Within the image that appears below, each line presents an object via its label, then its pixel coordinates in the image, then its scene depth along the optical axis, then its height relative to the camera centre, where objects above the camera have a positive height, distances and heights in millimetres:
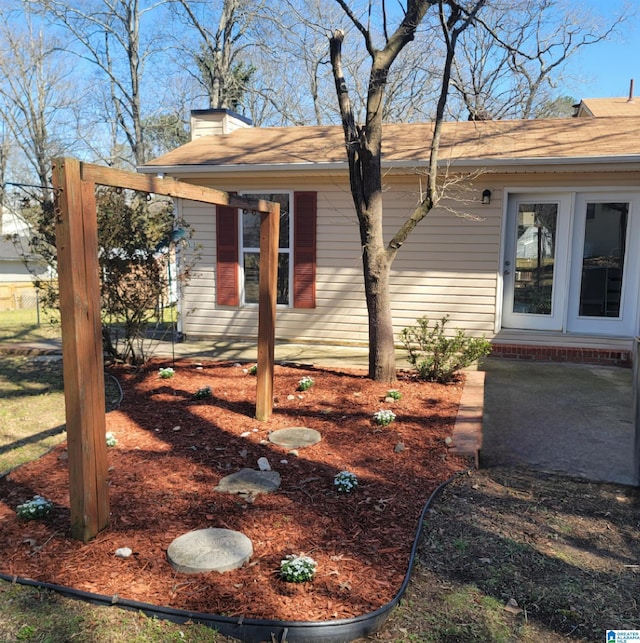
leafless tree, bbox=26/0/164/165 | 19938 +7955
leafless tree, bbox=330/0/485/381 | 5102 +1028
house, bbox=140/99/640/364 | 7027 +301
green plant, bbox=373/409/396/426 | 4477 -1294
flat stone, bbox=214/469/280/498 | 3336 -1412
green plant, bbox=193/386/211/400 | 5273 -1313
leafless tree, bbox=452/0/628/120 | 7185 +5454
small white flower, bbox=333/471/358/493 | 3307 -1355
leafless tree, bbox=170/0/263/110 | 20094 +8012
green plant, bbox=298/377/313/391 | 5504 -1264
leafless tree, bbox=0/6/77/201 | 21172 +5915
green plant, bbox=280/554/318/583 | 2377 -1358
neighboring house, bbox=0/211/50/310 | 6763 -998
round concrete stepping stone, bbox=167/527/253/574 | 2496 -1399
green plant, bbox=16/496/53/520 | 2916 -1362
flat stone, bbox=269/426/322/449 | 4098 -1379
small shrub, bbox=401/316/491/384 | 5617 -971
